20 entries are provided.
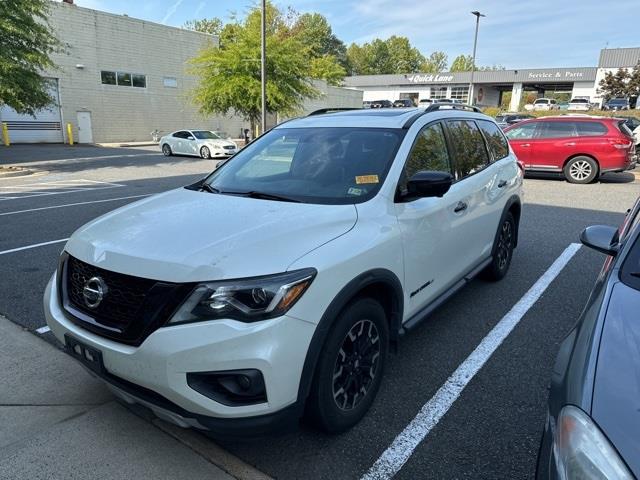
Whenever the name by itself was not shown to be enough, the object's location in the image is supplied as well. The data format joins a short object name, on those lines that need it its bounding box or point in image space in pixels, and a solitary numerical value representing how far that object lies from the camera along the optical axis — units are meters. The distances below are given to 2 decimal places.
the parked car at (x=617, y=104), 41.94
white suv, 2.06
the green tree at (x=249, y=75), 21.92
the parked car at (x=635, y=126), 17.36
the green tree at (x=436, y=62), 117.62
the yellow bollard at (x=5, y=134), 25.44
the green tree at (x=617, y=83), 47.00
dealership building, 58.25
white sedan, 21.19
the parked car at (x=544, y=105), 53.62
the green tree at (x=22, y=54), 14.62
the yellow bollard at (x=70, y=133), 28.12
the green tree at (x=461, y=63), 115.81
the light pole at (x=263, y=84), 17.02
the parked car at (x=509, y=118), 31.61
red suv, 12.40
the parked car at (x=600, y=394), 1.37
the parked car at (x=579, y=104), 49.34
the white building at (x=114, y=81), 27.25
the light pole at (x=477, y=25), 30.06
